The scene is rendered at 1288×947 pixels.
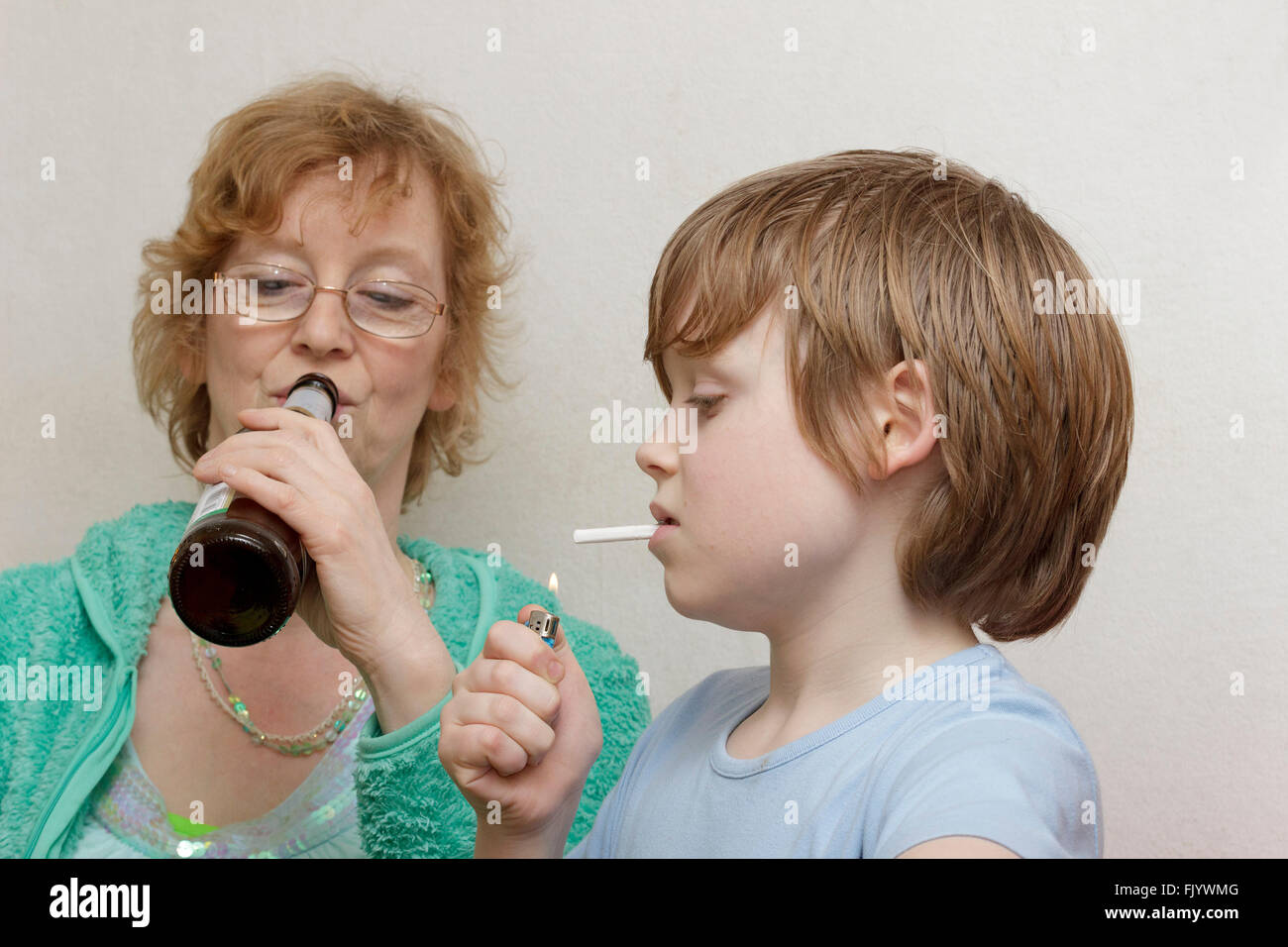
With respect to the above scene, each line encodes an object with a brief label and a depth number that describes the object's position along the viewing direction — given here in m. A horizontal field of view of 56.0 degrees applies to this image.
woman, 1.21
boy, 0.90
